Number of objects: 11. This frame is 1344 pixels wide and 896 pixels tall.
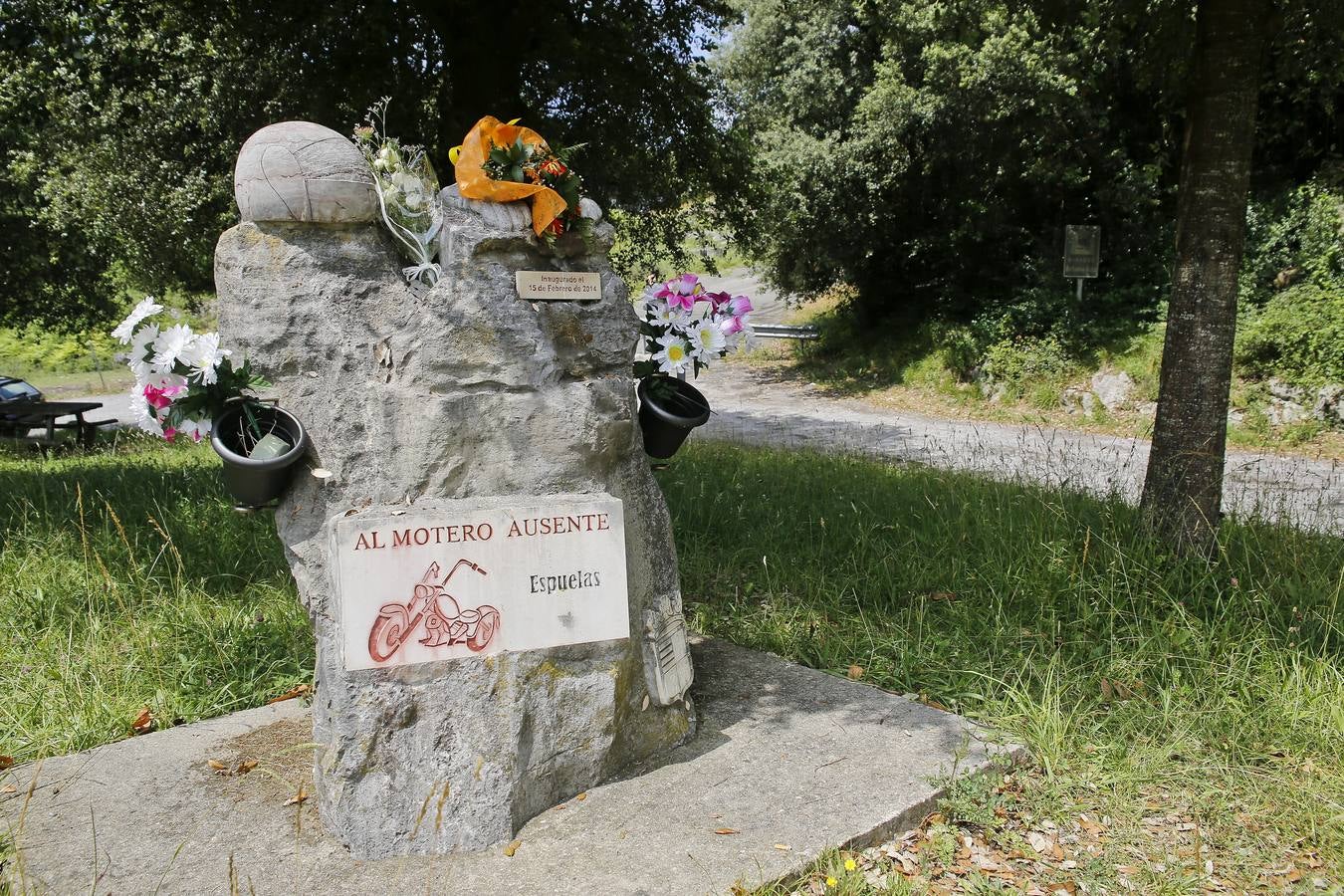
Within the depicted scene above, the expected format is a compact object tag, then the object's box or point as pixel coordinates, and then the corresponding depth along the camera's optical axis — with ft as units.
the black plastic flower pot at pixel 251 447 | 8.38
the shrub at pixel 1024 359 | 42.55
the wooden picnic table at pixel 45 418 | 41.42
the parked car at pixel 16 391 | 51.21
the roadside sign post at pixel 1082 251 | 42.73
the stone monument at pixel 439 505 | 8.39
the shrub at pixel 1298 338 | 32.53
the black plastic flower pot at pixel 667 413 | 10.59
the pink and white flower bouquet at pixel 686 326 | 11.24
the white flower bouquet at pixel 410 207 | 9.46
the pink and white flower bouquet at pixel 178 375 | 8.66
